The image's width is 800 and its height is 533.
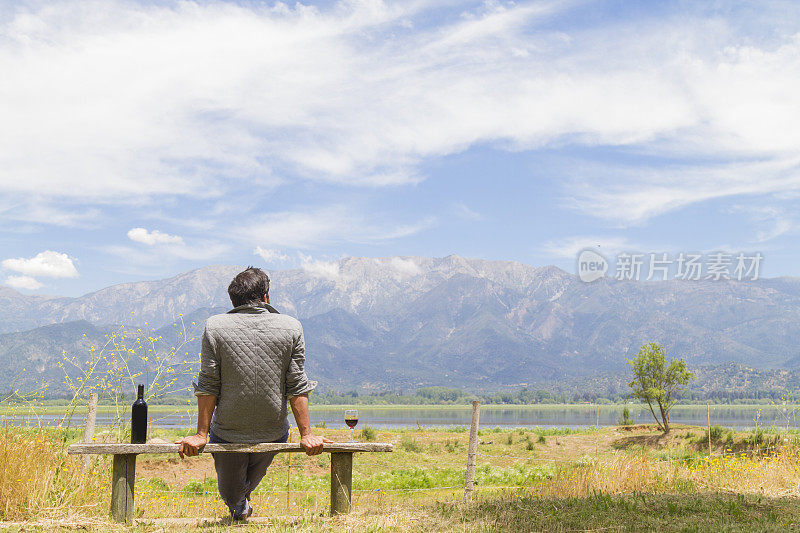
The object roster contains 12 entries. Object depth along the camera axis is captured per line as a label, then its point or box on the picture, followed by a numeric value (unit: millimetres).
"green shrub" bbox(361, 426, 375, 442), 24834
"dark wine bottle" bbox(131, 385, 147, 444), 5112
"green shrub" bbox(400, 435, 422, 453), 25347
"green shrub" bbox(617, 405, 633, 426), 35969
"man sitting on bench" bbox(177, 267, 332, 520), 4723
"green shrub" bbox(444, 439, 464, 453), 26266
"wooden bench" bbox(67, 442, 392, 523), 4746
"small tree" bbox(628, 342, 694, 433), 31453
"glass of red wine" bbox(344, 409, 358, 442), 5881
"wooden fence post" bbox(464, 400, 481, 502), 8940
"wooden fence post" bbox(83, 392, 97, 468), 9148
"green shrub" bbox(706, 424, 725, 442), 23834
